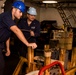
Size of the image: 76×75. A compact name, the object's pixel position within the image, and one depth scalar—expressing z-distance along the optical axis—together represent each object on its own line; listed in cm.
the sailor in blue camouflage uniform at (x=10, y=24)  241
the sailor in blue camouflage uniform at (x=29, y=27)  361
